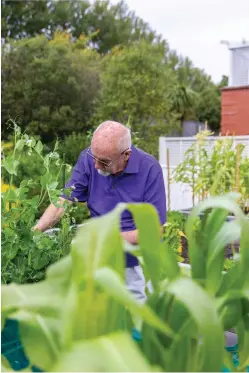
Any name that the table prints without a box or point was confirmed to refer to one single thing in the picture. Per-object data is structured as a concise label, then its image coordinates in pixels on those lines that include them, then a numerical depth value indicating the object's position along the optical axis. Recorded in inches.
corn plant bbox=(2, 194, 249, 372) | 23.6
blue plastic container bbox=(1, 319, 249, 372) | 41.5
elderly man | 85.0
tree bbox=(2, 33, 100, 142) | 701.3
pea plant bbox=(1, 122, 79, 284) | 53.7
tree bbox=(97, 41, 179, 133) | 571.2
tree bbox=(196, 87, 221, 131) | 1117.7
